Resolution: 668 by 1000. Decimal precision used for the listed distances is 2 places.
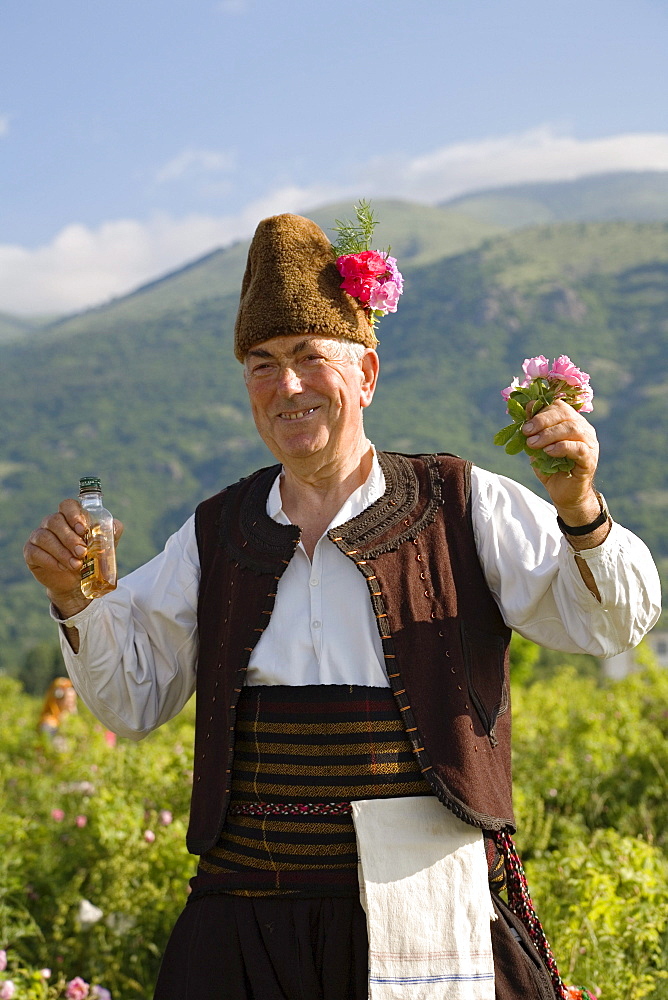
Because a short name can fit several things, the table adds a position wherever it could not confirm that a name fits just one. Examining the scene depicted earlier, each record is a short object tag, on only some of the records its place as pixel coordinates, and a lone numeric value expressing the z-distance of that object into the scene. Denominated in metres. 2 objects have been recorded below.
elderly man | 2.33
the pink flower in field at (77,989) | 3.57
